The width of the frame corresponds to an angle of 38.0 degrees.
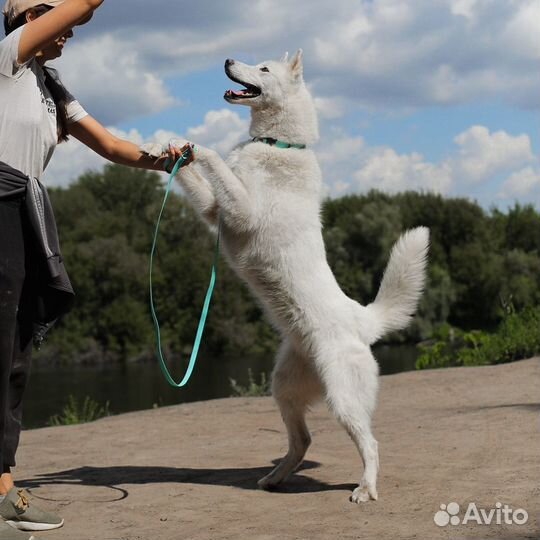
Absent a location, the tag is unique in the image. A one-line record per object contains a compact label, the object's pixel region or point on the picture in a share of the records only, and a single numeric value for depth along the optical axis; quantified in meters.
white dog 4.59
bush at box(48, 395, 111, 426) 9.93
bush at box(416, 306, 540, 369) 10.85
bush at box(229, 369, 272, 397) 10.30
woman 3.63
